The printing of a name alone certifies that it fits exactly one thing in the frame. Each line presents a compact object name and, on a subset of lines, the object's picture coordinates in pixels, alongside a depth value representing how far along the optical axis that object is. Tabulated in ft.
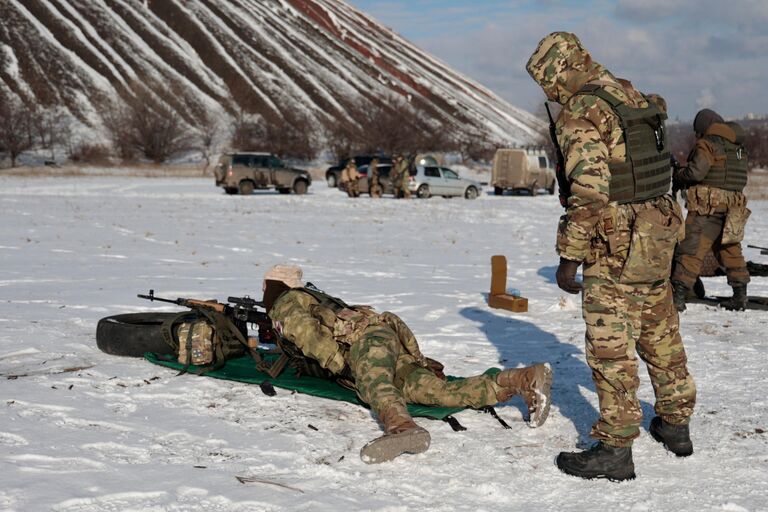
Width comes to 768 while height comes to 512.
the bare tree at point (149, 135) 239.91
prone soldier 14.02
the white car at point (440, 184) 95.76
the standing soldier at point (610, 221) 12.17
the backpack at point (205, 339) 17.90
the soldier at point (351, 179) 92.38
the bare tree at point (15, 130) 193.67
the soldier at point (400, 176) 92.43
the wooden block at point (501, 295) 26.76
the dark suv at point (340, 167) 116.47
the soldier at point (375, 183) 93.20
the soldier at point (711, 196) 24.72
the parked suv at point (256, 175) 93.56
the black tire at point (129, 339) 19.16
